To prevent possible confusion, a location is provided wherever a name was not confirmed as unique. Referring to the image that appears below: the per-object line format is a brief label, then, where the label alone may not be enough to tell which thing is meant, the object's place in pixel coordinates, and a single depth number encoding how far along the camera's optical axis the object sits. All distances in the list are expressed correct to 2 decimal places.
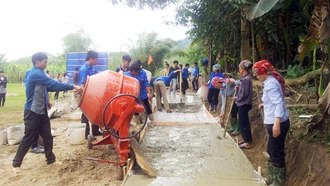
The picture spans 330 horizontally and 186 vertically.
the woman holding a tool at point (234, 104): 6.26
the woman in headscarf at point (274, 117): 3.35
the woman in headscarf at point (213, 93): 8.11
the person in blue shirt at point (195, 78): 15.60
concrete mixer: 3.92
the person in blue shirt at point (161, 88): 8.19
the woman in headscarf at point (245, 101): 5.28
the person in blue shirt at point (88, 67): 5.44
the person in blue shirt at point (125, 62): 6.05
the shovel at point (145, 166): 3.64
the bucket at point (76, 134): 5.79
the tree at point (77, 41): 32.19
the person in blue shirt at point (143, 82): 5.61
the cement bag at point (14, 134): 5.83
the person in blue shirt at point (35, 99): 4.30
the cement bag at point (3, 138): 5.87
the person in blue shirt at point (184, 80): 12.83
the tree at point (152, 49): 28.22
